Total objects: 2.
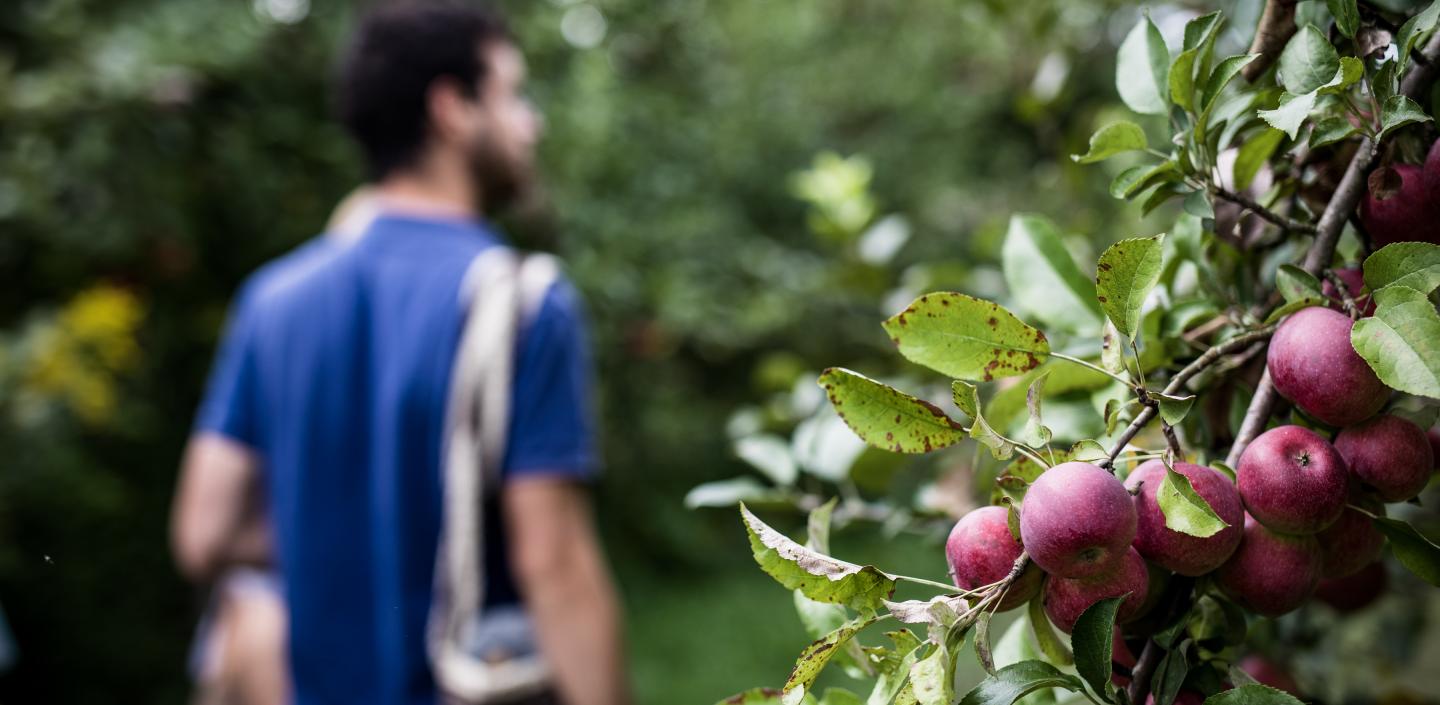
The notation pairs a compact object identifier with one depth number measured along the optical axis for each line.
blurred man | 1.46
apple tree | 0.43
